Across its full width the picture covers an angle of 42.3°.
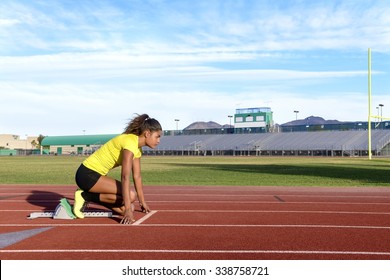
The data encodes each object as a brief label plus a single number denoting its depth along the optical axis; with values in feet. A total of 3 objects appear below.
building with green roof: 385.91
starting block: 25.89
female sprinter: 23.71
